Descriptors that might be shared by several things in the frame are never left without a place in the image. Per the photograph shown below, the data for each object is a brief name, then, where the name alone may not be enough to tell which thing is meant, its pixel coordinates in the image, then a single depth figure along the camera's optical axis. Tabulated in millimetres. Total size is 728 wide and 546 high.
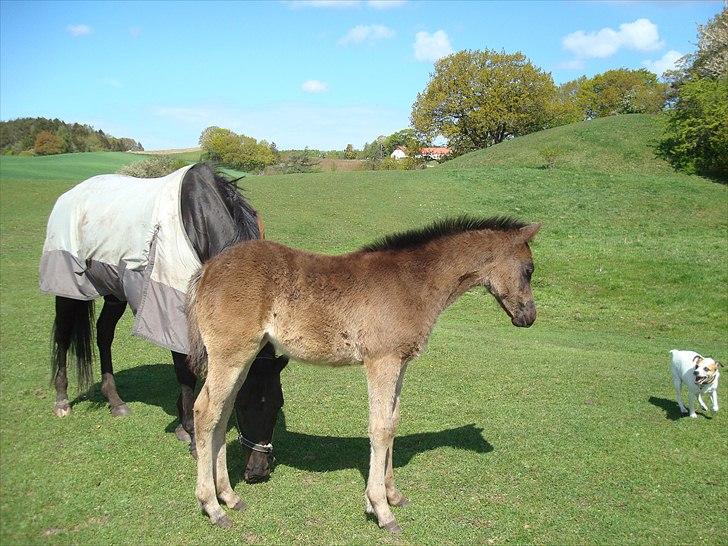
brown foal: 4371
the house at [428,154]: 63838
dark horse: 4945
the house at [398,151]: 114081
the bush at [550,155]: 33438
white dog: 7250
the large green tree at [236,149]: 62875
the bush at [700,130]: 28016
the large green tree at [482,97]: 52844
